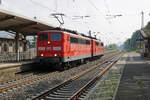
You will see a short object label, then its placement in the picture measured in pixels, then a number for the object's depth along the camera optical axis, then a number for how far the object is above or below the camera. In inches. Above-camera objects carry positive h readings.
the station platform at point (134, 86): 309.1 -70.8
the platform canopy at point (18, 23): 568.5 +86.9
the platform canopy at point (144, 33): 1073.5 +95.8
